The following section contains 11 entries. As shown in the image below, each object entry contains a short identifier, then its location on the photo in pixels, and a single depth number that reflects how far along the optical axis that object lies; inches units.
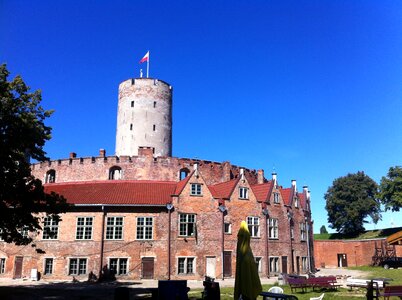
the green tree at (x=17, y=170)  736.3
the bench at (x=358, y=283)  830.5
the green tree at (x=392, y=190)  2438.5
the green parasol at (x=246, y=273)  458.9
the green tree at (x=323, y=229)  4991.1
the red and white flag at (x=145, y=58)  1876.2
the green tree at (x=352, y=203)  2783.0
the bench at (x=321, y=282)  853.5
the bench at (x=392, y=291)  633.0
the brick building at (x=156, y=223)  1258.6
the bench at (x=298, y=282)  850.1
